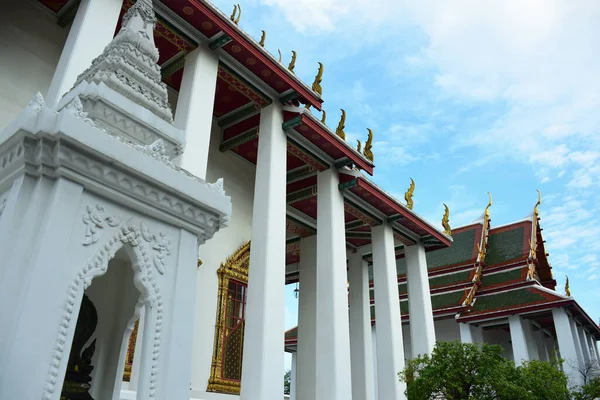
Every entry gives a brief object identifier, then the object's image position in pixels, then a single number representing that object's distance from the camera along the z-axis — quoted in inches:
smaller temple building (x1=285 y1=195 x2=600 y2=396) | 553.9
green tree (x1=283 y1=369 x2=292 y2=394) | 1311.3
